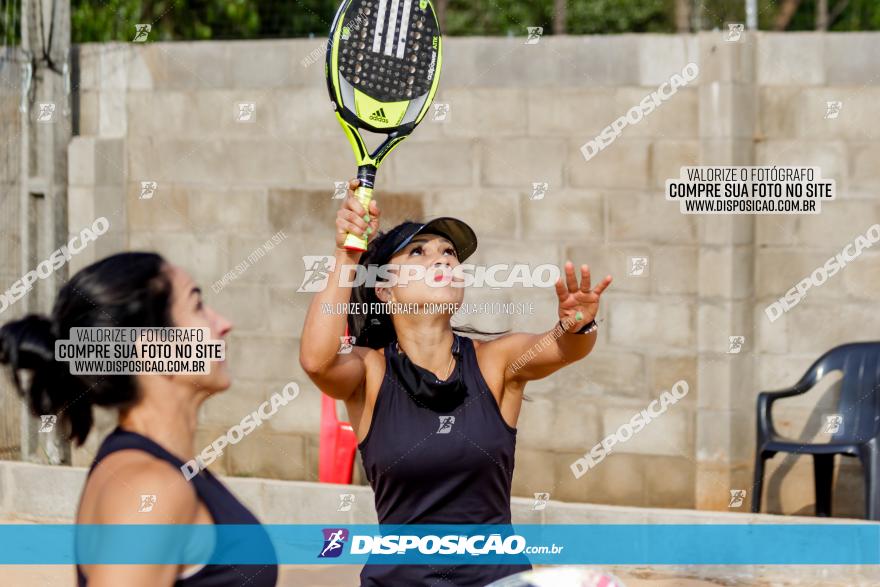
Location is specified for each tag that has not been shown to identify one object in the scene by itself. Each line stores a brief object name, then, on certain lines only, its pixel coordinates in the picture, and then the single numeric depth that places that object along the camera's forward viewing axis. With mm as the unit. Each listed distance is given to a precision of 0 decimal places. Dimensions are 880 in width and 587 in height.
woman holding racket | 7730
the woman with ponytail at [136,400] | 5133
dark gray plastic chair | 12641
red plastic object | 14656
